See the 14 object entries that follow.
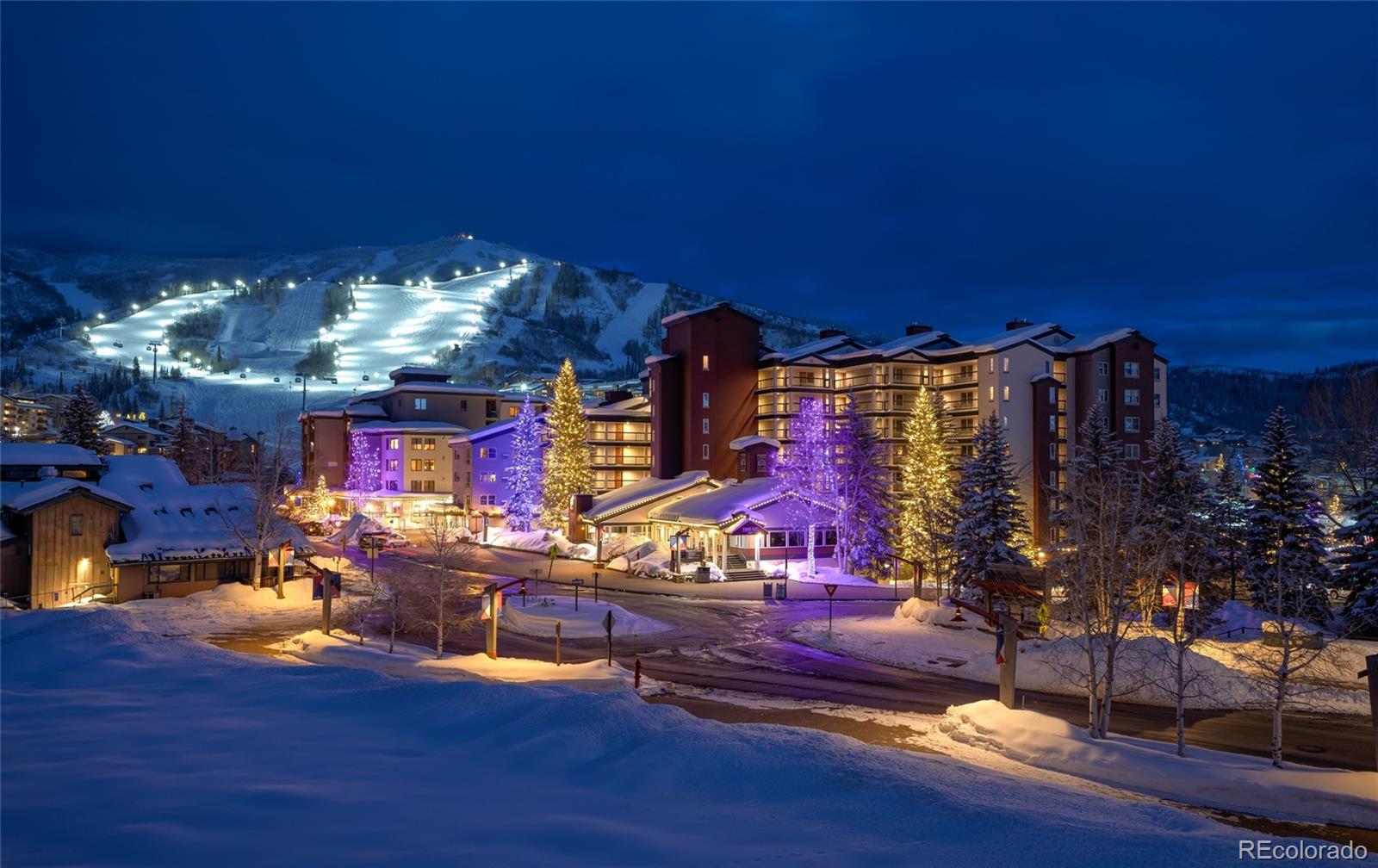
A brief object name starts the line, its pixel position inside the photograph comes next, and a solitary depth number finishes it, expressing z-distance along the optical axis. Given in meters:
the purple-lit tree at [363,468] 89.81
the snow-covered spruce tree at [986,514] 38.72
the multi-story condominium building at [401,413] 99.69
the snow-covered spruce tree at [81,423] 61.81
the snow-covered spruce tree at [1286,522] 36.09
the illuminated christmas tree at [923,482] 46.19
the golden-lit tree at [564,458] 65.88
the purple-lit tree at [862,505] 49.22
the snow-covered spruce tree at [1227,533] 37.47
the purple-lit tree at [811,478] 52.12
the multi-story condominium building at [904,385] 63.97
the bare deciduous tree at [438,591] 27.66
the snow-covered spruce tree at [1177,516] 23.56
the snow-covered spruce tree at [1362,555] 33.69
